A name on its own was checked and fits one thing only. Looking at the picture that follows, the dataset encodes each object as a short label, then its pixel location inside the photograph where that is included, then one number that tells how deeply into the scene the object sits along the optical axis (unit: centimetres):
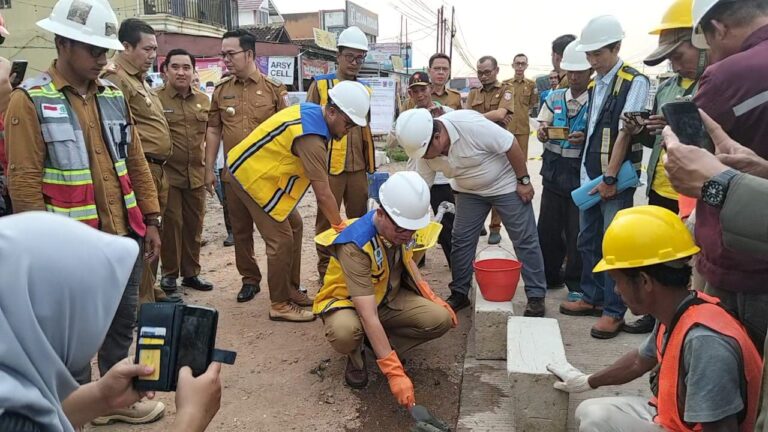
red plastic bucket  349
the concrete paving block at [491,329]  345
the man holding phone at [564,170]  409
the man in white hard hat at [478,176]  370
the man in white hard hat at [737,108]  170
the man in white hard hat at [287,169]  376
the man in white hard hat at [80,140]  254
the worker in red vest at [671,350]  161
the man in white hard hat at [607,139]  341
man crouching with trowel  298
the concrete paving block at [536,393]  258
